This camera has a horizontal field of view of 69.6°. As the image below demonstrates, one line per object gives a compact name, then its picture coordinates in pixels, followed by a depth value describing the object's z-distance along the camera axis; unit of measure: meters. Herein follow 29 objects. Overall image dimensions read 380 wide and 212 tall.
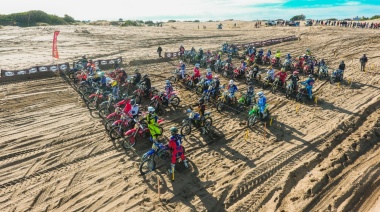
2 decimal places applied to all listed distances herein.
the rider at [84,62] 19.28
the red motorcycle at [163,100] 13.25
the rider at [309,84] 14.85
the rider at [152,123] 9.78
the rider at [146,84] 14.47
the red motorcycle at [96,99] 13.55
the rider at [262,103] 12.27
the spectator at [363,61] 20.62
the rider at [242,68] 18.84
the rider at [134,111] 10.94
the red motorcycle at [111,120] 11.16
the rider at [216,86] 14.50
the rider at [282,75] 16.42
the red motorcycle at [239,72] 18.77
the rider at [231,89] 13.95
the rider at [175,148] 8.44
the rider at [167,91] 13.70
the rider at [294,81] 15.38
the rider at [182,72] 17.38
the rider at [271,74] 17.25
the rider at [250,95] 14.02
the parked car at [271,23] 58.60
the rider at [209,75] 16.26
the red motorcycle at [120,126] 10.57
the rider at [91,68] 16.27
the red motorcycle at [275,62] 22.66
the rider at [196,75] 16.73
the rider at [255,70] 18.39
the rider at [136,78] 15.88
